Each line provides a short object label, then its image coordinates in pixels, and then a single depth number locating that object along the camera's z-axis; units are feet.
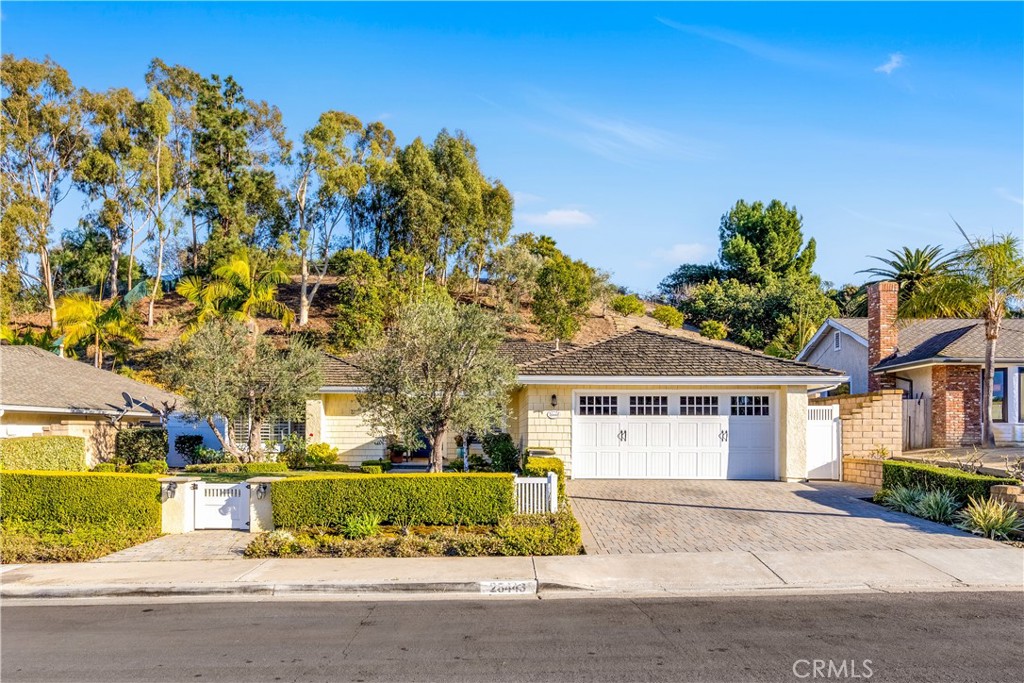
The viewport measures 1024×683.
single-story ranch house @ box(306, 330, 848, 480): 64.44
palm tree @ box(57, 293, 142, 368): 103.86
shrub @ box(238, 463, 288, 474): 68.04
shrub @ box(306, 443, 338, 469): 77.56
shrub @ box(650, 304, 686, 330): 173.58
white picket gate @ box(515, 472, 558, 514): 45.06
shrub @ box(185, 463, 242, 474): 69.77
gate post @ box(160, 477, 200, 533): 44.83
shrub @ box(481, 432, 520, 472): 61.36
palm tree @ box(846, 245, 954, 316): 124.26
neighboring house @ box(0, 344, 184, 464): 62.23
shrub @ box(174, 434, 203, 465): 85.25
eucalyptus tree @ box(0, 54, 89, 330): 114.73
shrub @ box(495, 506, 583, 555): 38.50
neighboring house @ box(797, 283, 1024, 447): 76.38
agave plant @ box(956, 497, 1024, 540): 41.01
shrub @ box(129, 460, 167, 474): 68.44
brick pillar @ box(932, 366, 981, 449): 76.79
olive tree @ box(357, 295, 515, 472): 49.44
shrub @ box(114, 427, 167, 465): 75.82
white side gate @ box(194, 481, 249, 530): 45.47
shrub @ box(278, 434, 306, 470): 77.36
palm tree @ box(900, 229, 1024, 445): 68.23
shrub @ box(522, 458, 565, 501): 48.35
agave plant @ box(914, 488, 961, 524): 45.73
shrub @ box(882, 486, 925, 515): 48.57
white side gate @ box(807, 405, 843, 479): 64.59
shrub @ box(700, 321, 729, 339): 168.04
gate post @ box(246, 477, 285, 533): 44.01
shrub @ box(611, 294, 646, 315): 173.52
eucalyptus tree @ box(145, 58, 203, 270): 150.00
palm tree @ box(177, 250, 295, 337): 100.19
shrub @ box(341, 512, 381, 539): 41.16
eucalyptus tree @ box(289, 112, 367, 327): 150.00
